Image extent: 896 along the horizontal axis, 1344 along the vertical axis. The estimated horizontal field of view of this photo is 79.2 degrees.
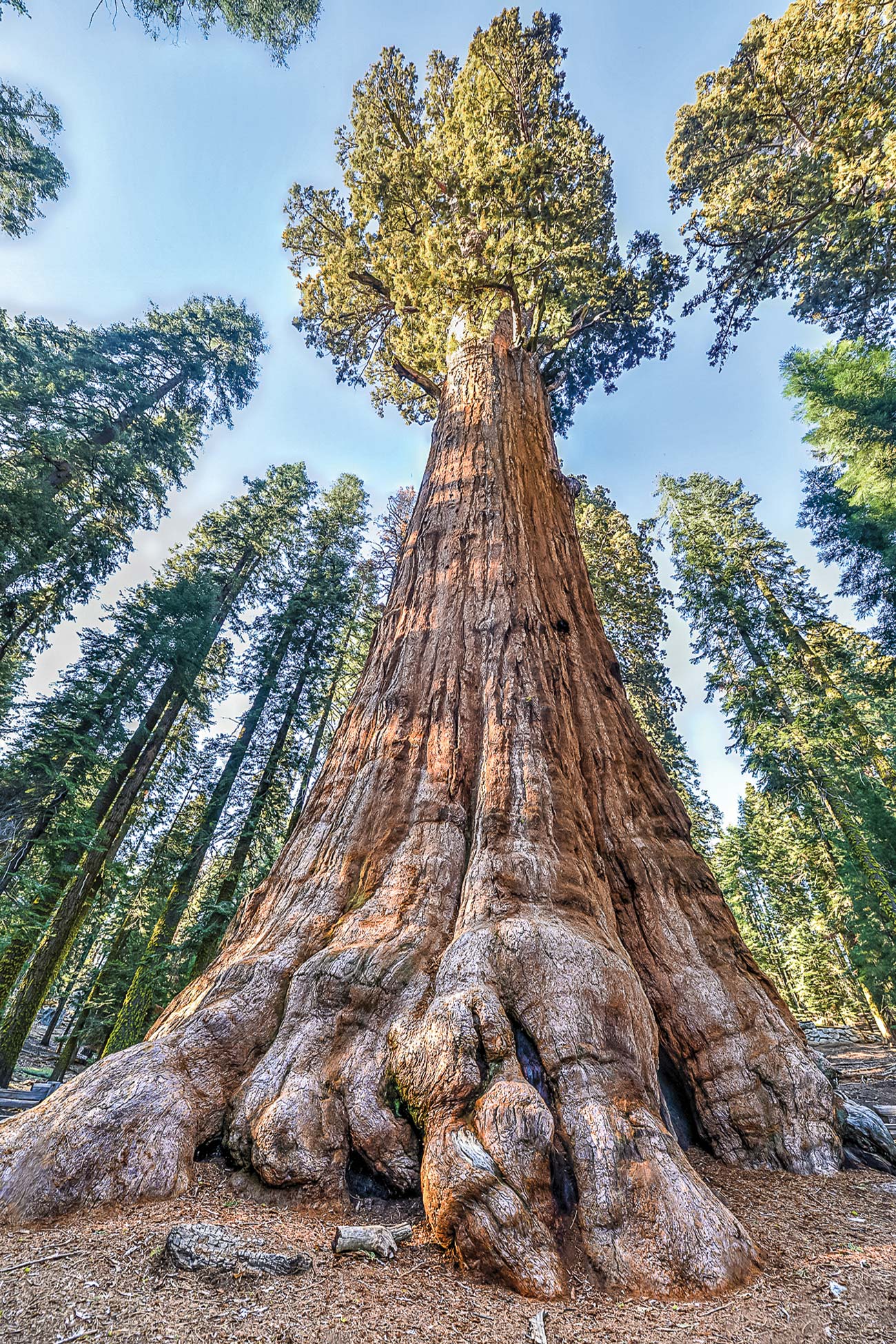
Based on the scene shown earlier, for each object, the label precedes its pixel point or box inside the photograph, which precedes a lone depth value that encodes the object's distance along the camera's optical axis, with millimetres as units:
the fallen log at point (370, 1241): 1827
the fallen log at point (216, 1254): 1688
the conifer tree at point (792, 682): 12844
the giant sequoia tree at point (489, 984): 1985
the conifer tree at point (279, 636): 10883
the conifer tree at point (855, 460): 14703
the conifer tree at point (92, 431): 10930
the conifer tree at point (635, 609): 13898
